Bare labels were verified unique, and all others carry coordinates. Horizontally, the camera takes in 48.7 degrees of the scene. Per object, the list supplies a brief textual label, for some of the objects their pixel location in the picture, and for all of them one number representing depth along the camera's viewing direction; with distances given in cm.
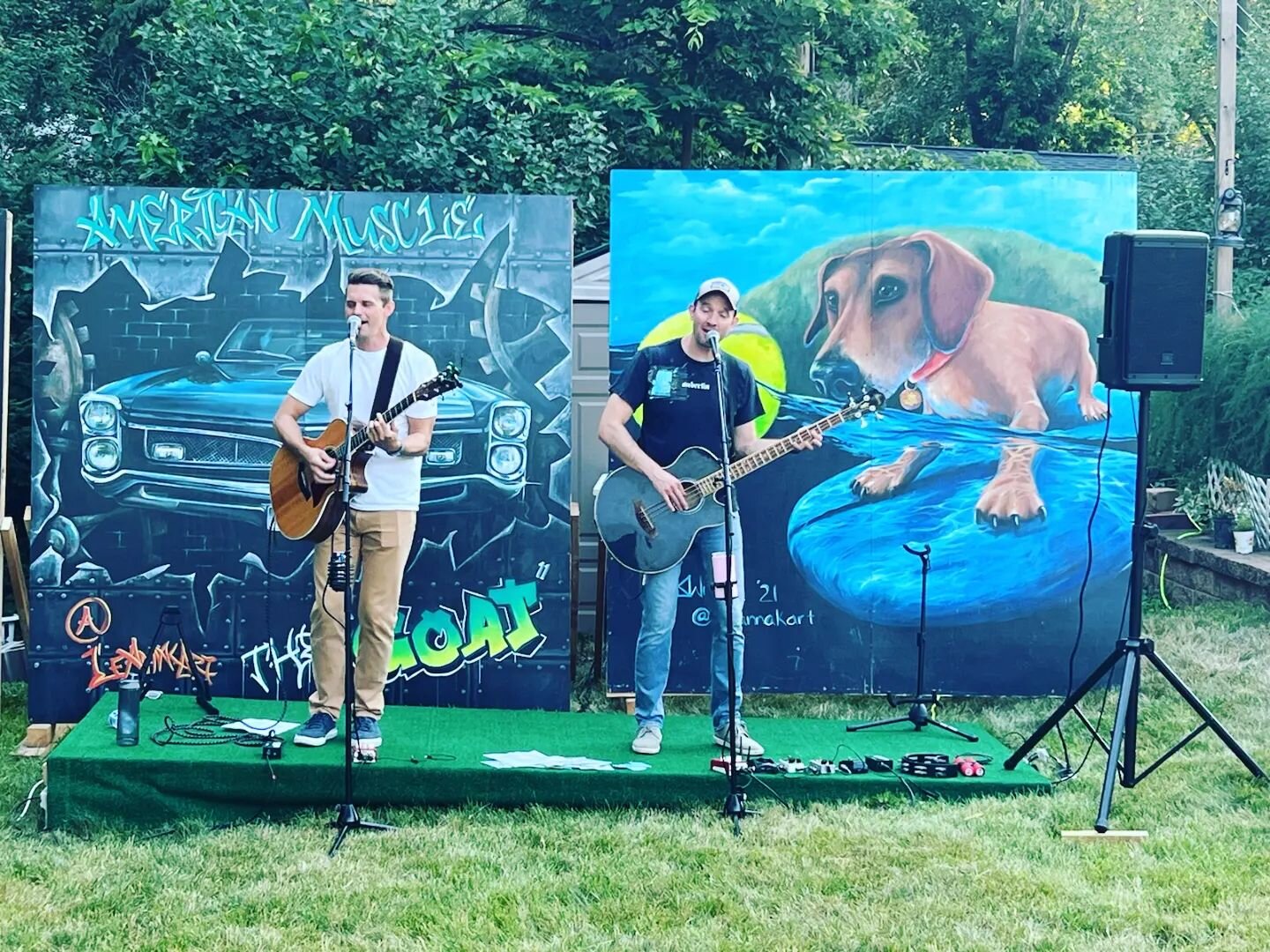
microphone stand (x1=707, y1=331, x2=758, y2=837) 472
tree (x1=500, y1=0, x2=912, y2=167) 1123
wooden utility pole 1234
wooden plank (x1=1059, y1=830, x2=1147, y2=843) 458
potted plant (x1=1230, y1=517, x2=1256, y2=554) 953
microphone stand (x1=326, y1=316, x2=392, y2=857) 455
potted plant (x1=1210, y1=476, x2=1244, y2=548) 974
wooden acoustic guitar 494
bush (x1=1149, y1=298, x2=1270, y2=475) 962
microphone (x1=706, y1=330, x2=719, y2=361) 497
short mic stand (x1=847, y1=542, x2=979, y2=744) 586
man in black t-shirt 534
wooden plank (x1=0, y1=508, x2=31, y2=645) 593
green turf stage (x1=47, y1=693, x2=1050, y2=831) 481
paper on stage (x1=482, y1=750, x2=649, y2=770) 505
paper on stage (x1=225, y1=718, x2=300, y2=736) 526
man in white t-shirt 511
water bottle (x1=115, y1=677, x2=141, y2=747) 497
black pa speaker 492
